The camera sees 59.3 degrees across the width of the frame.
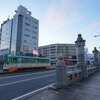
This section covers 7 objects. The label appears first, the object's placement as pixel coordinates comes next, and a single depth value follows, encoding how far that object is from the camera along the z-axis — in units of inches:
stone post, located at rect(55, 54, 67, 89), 219.1
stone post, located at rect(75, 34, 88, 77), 375.2
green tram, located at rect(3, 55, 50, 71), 624.4
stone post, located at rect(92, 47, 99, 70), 685.5
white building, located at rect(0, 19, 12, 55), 2316.9
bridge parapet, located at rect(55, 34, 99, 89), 220.5
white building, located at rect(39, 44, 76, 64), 3156.5
